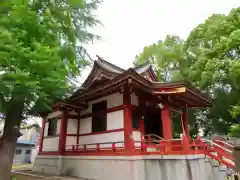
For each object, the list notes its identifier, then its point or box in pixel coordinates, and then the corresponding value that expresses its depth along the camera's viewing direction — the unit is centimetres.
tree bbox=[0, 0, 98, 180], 618
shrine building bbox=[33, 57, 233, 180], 837
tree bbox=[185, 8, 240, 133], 1620
